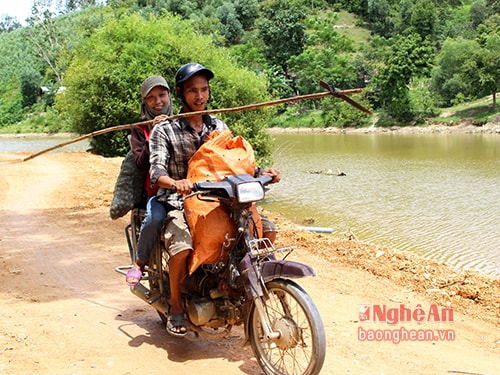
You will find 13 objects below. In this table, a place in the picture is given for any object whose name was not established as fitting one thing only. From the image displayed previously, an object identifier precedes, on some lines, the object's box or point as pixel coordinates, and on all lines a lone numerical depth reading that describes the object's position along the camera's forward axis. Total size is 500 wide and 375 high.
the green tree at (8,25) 137.50
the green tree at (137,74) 18.09
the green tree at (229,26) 98.94
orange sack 3.75
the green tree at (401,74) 50.12
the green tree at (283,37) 74.69
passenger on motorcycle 4.11
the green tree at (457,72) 47.94
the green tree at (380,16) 99.88
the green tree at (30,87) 74.38
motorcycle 3.47
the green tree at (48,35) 66.12
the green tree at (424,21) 80.44
